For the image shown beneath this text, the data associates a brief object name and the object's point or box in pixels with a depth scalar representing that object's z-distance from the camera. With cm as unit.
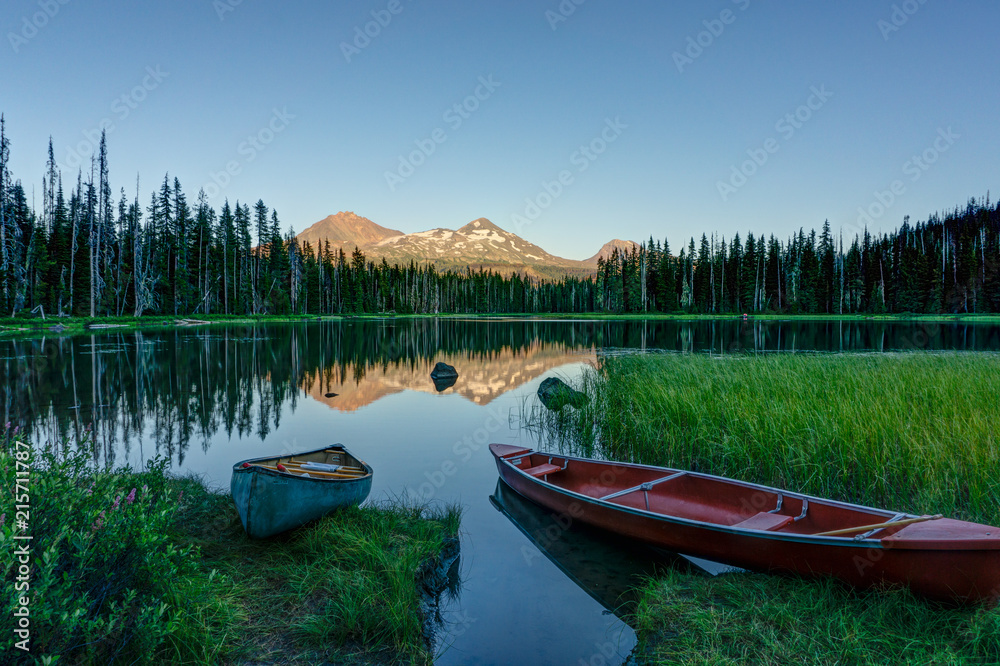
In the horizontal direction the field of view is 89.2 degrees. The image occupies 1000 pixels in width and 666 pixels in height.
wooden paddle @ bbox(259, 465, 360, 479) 814
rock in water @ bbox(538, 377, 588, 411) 1798
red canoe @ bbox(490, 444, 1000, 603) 492
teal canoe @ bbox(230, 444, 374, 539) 673
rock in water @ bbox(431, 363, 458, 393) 2581
